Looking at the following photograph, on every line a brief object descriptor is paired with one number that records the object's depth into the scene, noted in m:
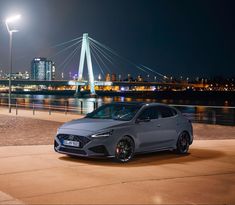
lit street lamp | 23.65
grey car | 7.37
